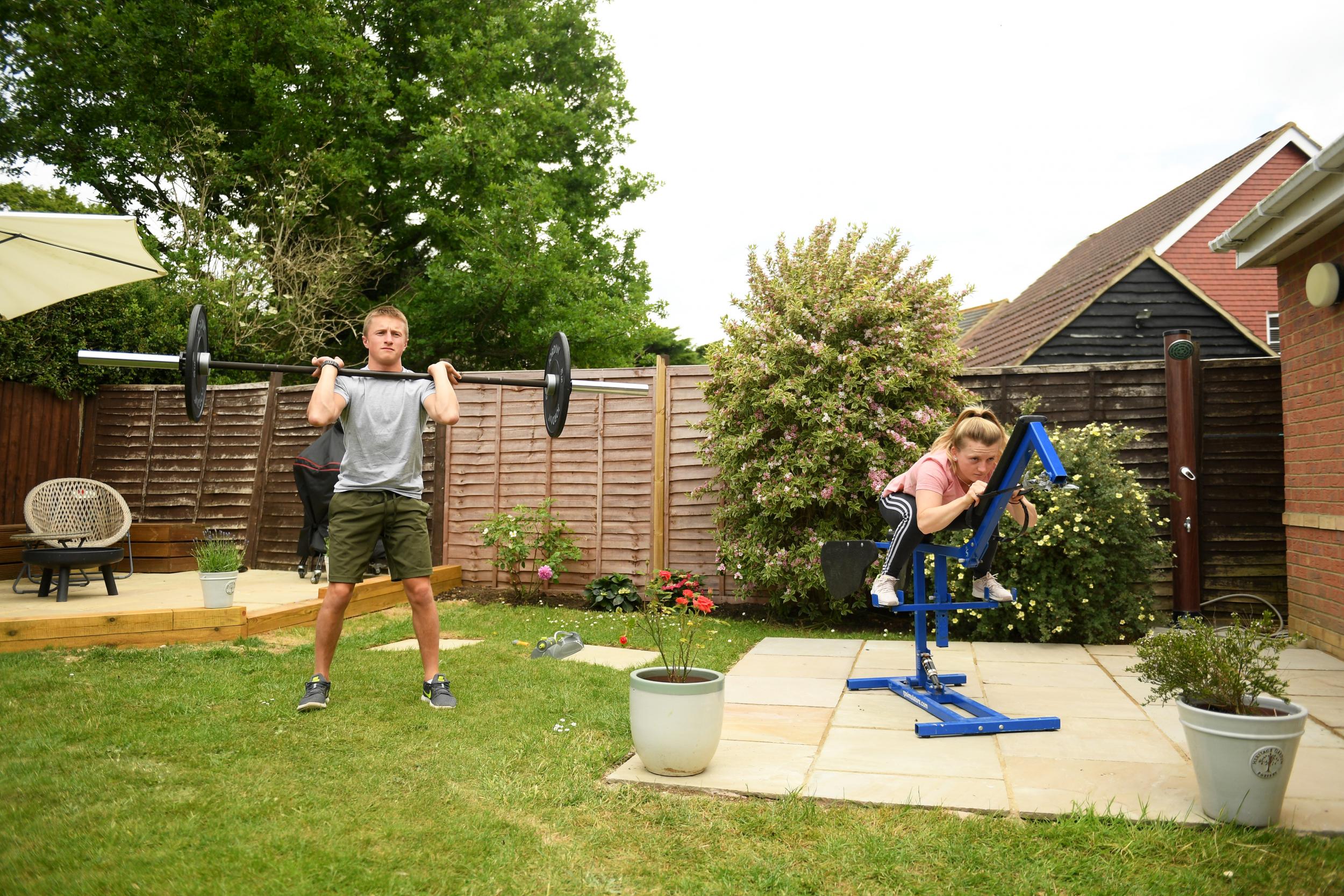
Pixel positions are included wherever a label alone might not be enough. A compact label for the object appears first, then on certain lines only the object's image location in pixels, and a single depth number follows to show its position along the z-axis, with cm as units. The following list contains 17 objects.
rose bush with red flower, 353
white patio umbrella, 448
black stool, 606
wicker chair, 610
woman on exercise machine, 374
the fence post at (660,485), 726
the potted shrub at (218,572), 530
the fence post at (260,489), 863
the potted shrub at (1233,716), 244
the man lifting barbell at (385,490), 382
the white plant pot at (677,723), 293
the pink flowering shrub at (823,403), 607
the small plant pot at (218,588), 529
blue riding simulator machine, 333
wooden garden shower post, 605
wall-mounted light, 486
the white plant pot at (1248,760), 243
